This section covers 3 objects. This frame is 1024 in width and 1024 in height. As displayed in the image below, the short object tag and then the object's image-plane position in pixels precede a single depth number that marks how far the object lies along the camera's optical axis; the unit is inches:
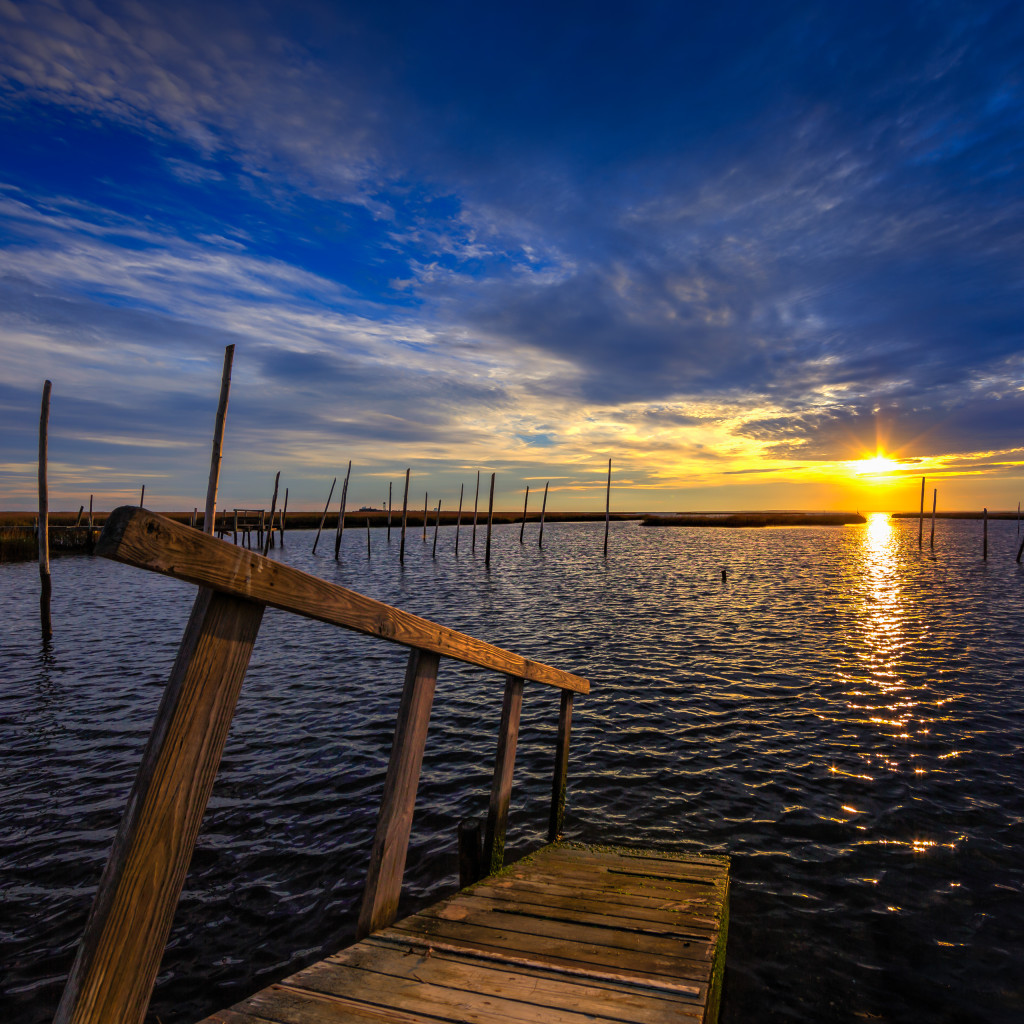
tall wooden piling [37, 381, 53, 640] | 565.3
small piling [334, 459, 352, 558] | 1641.2
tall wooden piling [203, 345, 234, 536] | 464.4
